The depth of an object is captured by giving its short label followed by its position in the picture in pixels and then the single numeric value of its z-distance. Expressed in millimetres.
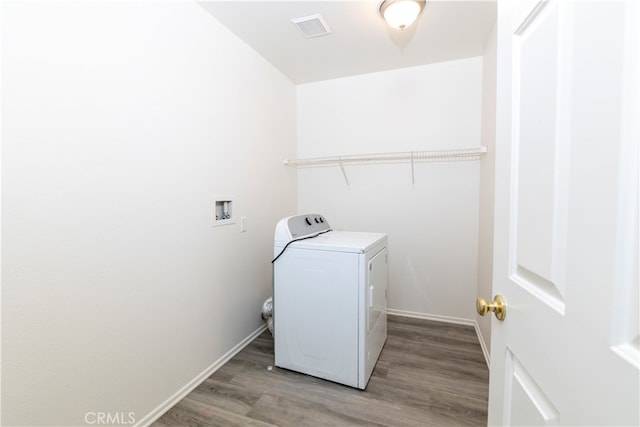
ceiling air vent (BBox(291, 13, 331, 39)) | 1925
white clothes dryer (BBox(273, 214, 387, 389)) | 1707
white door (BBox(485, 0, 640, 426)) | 363
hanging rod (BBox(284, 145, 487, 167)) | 2478
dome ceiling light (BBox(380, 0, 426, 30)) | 1673
